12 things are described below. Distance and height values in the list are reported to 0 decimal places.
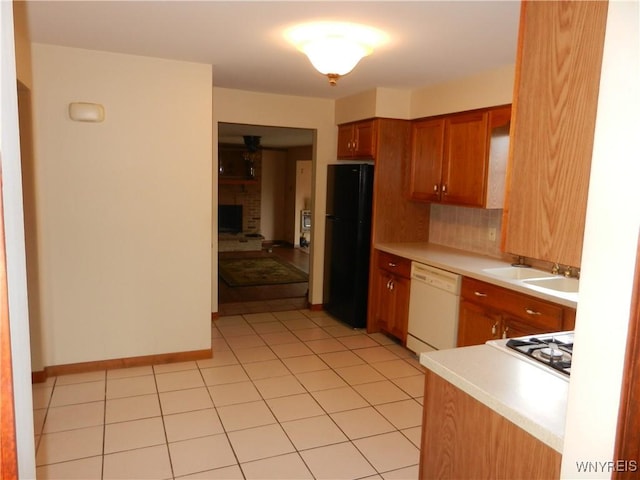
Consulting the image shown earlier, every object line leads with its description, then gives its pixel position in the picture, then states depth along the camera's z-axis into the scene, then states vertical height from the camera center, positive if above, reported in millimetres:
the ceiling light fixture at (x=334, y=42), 2564 +862
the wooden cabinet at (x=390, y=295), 4043 -988
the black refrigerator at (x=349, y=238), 4402 -511
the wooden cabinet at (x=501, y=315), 2580 -758
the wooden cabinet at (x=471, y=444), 1233 -756
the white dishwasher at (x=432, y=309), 3428 -942
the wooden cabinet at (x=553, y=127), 1072 +167
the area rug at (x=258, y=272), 6562 -1359
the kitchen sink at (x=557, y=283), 3041 -607
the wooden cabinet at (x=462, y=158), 3482 +271
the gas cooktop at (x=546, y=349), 1520 -570
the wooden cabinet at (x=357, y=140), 4348 +477
